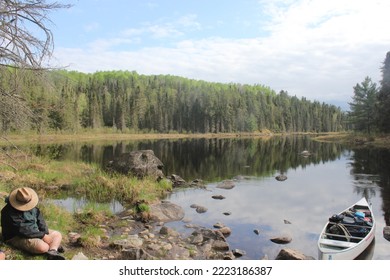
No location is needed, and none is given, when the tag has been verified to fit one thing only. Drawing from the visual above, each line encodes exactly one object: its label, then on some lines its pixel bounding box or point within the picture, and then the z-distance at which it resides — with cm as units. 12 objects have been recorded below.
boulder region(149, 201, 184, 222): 1443
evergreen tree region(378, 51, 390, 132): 5303
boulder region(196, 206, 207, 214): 1650
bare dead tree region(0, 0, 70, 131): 988
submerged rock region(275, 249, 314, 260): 1066
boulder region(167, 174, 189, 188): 2328
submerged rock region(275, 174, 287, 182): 2736
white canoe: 1132
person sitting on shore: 764
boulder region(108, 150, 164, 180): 2248
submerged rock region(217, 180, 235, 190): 2295
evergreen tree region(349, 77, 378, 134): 6269
